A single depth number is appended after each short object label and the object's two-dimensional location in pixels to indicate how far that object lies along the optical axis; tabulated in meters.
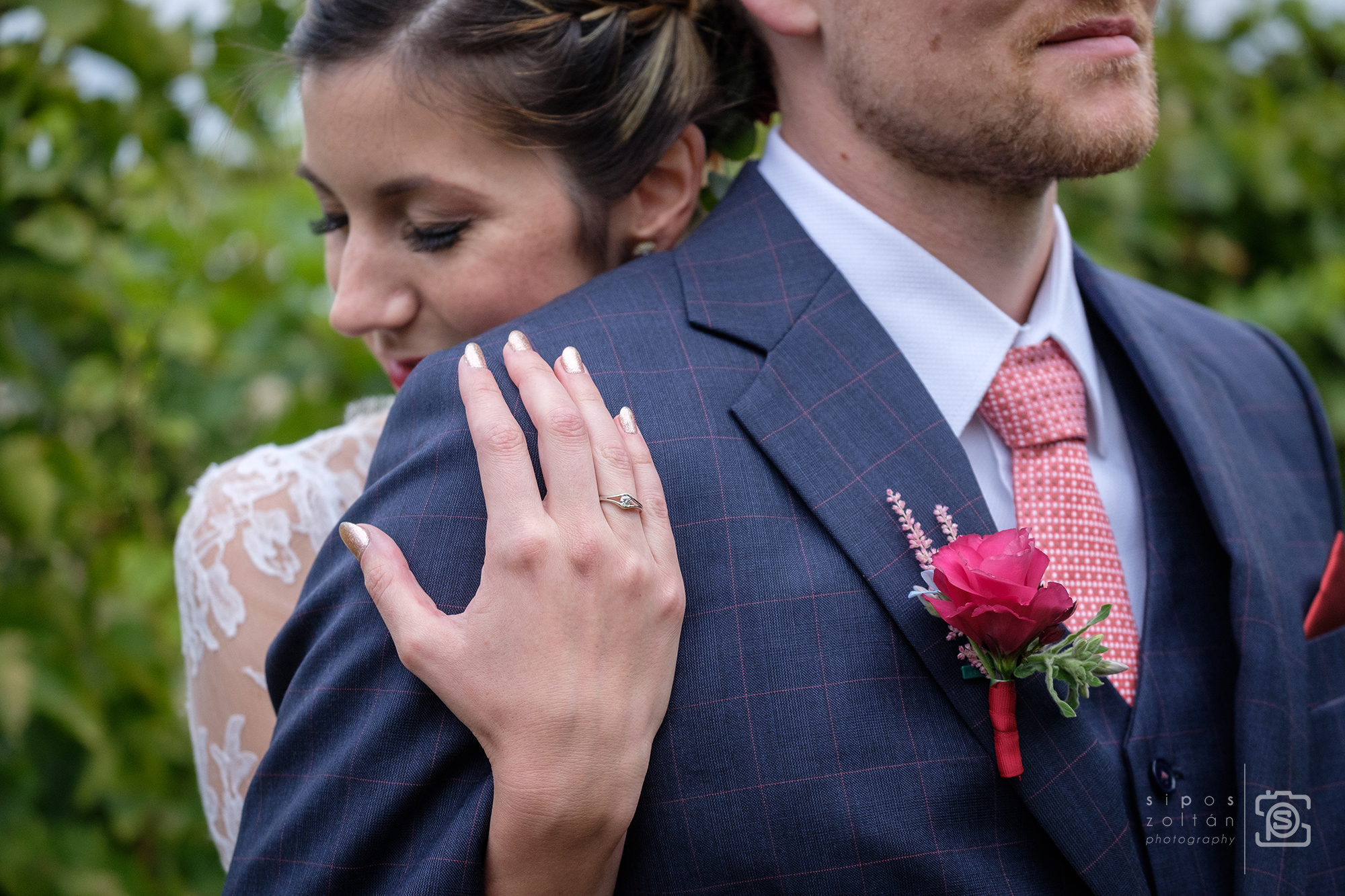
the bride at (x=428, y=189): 1.04
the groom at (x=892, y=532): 0.91
